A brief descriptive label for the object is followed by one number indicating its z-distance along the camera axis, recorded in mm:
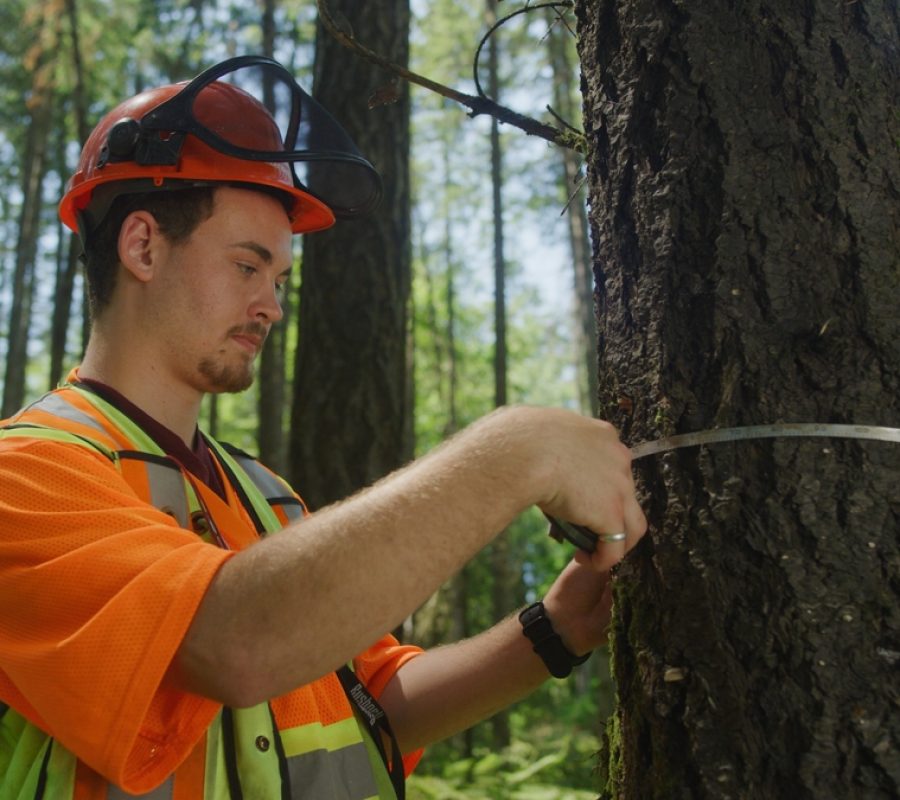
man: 1285
